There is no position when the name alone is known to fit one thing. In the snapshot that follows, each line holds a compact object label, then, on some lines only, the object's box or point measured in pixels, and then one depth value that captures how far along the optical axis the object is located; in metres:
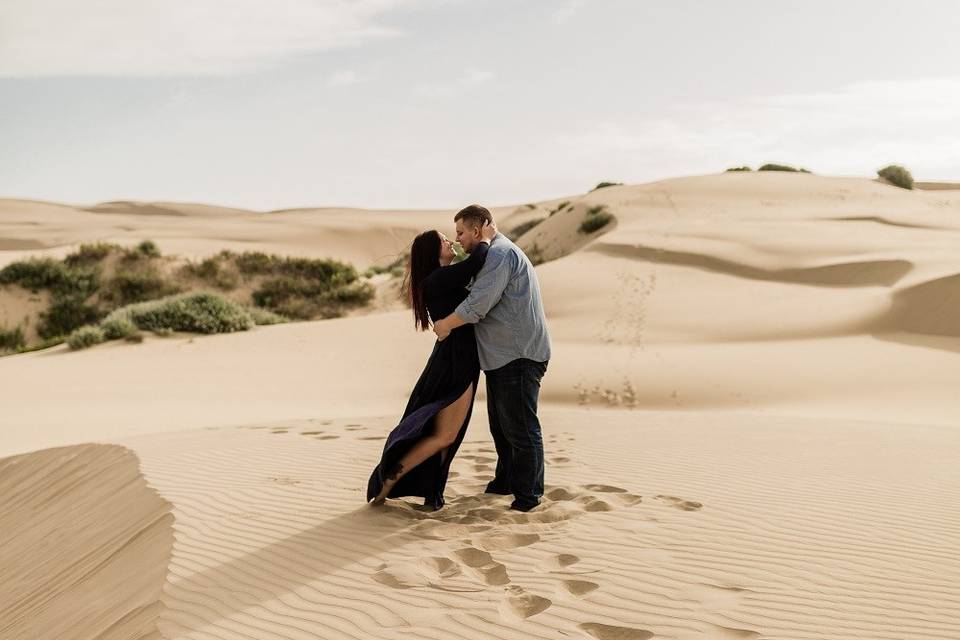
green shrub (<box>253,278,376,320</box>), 24.72
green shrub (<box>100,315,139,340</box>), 17.30
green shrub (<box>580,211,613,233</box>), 29.25
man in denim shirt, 5.26
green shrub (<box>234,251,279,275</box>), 25.91
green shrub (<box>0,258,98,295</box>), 23.62
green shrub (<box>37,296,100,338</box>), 22.52
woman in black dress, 5.41
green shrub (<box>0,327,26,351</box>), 21.38
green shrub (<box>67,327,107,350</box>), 17.09
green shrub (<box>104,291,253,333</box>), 18.09
